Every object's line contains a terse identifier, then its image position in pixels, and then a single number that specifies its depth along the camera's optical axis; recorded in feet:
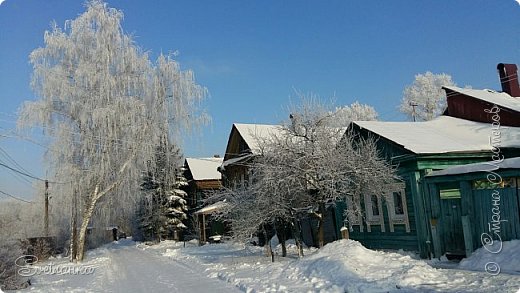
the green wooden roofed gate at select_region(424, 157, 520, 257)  37.91
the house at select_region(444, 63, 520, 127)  61.63
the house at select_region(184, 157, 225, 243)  121.08
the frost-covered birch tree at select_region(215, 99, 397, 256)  48.62
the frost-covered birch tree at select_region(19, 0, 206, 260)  74.84
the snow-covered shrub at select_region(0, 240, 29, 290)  41.39
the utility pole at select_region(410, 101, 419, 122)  156.73
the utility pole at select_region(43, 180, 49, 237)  114.91
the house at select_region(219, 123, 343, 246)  67.05
